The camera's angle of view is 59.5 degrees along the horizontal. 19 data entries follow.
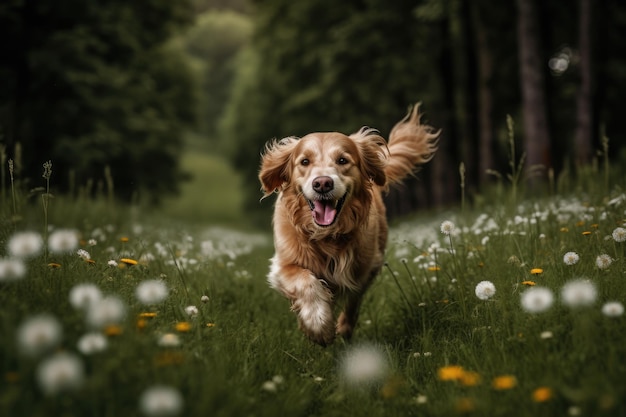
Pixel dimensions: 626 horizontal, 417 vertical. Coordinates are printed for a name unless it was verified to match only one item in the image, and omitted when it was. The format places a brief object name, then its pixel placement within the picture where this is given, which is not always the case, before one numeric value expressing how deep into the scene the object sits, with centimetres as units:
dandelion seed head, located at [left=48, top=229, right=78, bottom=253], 226
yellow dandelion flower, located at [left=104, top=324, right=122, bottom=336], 197
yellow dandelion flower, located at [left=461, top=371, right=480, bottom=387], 210
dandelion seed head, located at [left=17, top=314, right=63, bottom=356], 167
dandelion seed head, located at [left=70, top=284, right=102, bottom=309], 194
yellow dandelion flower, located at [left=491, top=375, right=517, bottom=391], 204
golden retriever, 371
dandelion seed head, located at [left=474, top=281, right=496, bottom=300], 288
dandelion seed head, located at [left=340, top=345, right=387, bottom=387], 268
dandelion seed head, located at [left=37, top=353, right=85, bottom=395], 158
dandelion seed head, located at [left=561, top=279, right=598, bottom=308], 204
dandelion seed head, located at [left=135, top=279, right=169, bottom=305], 217
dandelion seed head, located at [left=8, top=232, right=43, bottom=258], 206
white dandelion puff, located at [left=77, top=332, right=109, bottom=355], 184
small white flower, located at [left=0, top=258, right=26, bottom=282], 189
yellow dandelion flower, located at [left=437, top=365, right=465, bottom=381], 213
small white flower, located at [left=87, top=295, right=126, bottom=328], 181
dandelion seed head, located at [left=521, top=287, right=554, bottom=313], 225
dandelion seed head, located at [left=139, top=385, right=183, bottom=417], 163
